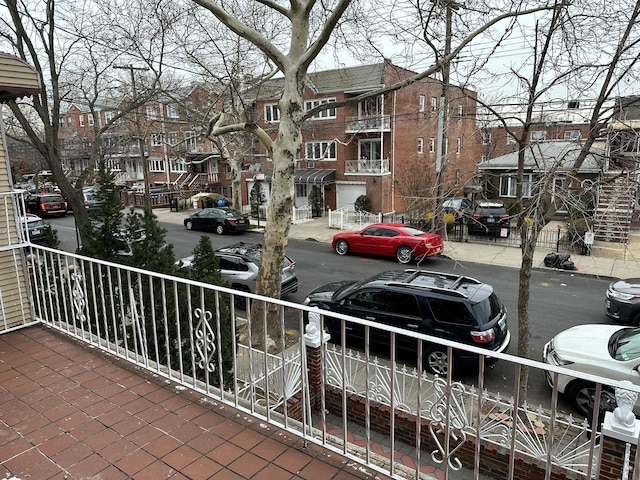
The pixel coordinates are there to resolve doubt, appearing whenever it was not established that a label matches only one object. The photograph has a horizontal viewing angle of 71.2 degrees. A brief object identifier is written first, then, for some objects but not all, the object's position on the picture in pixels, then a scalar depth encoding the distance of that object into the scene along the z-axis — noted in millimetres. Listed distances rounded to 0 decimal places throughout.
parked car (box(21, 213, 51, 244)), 20406
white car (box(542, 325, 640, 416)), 6260
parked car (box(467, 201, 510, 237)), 19844
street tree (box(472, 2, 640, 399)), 6328
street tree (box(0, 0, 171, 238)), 12312
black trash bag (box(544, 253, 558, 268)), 15837
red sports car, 16484
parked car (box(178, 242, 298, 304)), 12273
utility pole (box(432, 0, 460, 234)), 7754
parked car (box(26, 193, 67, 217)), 31062
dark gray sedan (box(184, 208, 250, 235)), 23672
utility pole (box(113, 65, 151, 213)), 14680
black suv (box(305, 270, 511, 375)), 7867
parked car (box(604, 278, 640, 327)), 10000
